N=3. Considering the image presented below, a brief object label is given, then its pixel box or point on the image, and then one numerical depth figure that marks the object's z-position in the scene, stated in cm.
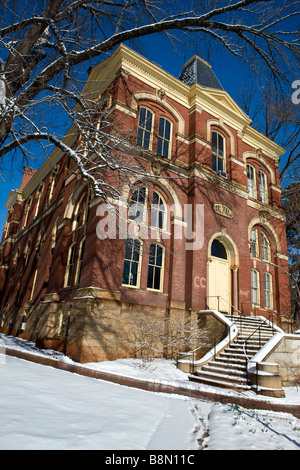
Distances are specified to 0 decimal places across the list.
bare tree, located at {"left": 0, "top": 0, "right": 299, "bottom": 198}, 614
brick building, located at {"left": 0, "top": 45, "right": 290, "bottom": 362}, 1213
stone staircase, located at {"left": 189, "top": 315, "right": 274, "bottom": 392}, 934
